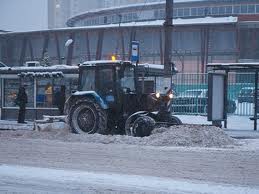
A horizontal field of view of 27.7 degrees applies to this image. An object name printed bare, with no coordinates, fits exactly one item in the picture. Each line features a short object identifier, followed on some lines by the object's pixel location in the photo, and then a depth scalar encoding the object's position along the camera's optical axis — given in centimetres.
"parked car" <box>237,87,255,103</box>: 2253
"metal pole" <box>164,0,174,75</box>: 1833
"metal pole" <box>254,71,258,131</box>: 1927
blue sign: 1728
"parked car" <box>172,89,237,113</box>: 2458
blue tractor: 1617
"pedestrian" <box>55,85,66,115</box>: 2255
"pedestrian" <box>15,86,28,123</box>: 2275
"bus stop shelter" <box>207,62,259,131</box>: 1867
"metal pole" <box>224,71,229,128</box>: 1939
